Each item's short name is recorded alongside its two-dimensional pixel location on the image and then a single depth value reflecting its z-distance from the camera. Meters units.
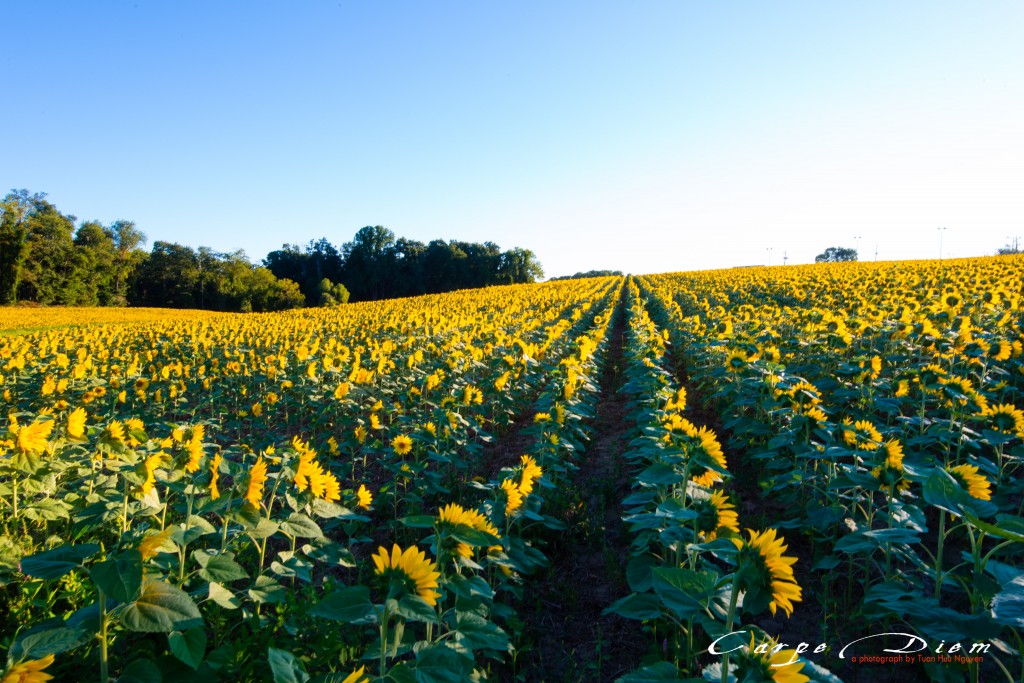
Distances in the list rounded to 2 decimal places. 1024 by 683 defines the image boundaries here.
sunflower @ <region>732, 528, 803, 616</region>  1.36
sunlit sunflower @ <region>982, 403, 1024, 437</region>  3.16
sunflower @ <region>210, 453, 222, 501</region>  2.17
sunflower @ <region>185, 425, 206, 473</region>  2.45
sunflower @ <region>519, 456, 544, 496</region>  2.79
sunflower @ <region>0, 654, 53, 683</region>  1.12
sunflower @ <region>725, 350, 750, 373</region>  5.21
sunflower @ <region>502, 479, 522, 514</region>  2.72
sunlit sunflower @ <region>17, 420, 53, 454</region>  2.30
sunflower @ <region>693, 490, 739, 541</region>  2.02
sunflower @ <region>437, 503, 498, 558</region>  1.78
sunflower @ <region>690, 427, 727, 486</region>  2.46
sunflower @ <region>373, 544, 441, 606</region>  1.48
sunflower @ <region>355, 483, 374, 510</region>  2.89
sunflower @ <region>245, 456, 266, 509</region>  2.06
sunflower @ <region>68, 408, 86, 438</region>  2.54
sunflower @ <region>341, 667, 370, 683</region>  1.25
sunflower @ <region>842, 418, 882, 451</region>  3.02
